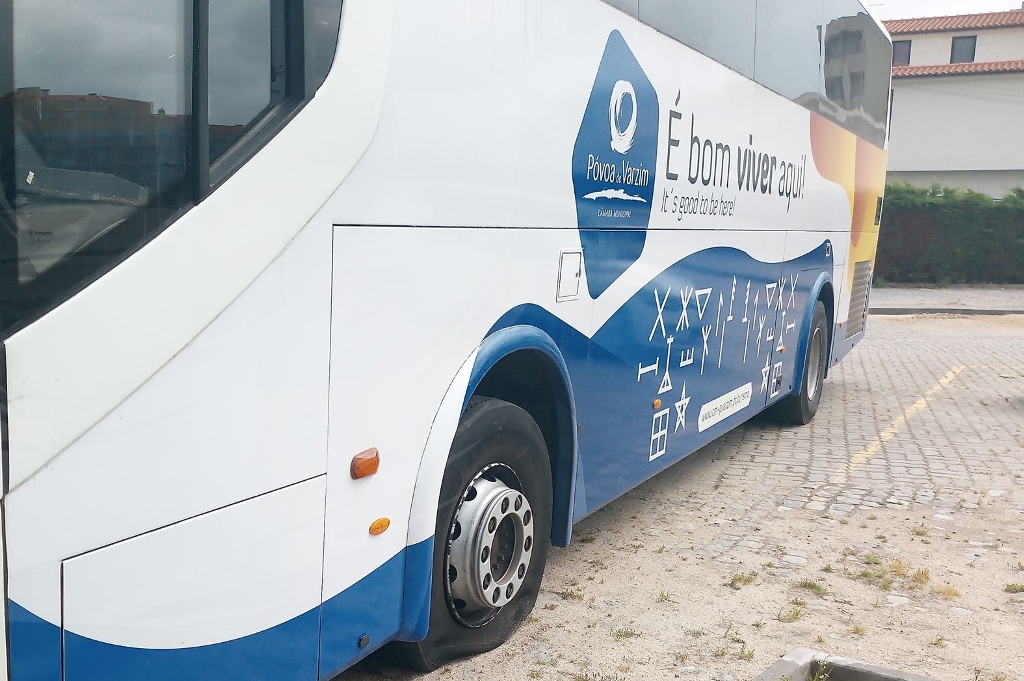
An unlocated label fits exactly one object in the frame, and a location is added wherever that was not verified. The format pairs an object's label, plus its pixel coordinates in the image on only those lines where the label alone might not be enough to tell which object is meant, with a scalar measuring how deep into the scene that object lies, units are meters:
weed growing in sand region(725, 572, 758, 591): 4.95
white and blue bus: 2.04
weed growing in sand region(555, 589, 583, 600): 4.76
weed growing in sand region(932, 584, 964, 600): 4.86
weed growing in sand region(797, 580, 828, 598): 4.87
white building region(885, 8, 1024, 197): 40.31
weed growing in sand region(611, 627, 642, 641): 4.28
